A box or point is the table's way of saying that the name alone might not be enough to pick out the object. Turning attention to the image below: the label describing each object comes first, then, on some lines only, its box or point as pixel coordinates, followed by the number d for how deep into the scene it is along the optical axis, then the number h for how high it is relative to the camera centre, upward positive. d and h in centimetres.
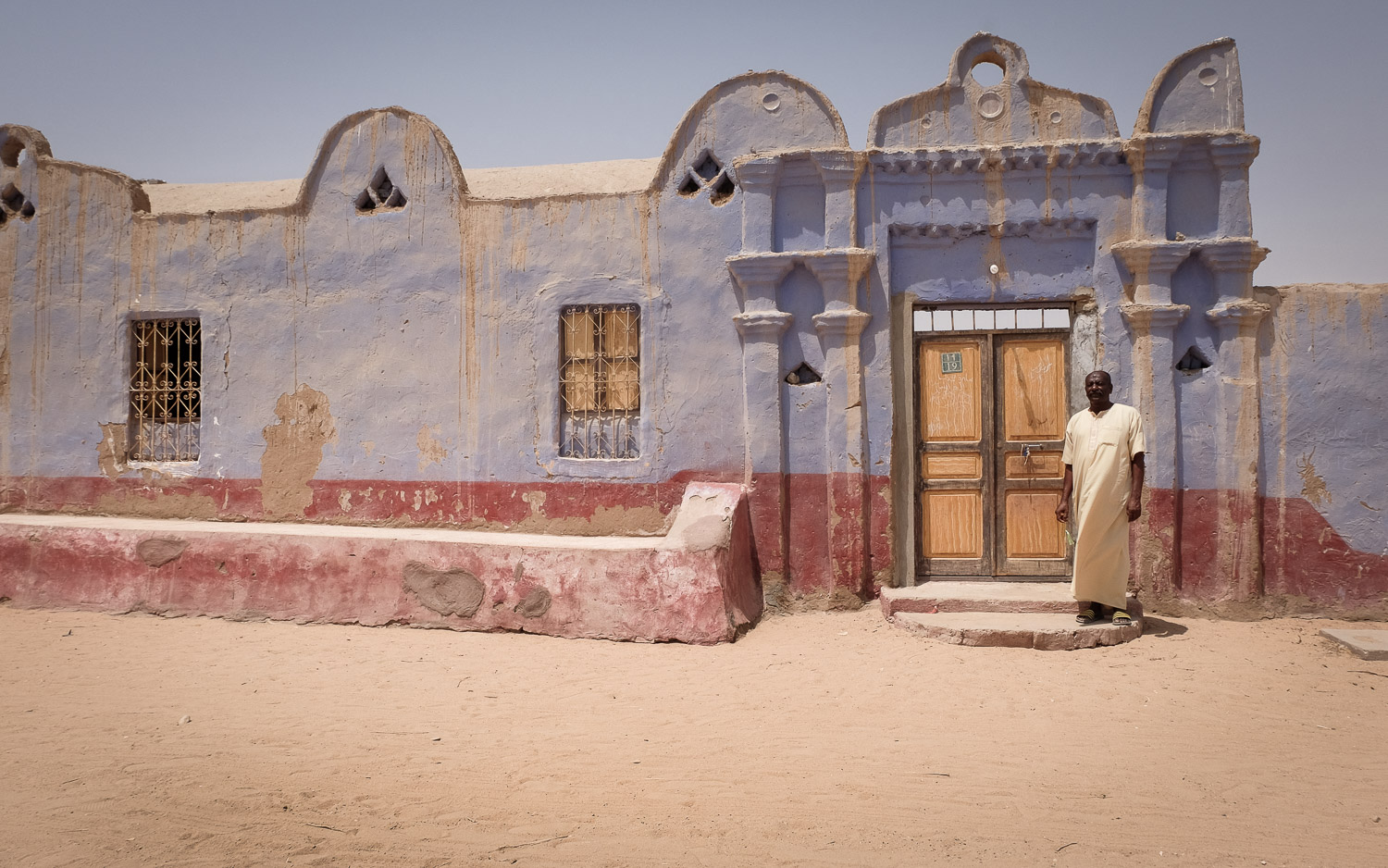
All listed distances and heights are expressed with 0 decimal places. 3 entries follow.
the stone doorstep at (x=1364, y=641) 543 -119
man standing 566 -26
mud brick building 636 +66
